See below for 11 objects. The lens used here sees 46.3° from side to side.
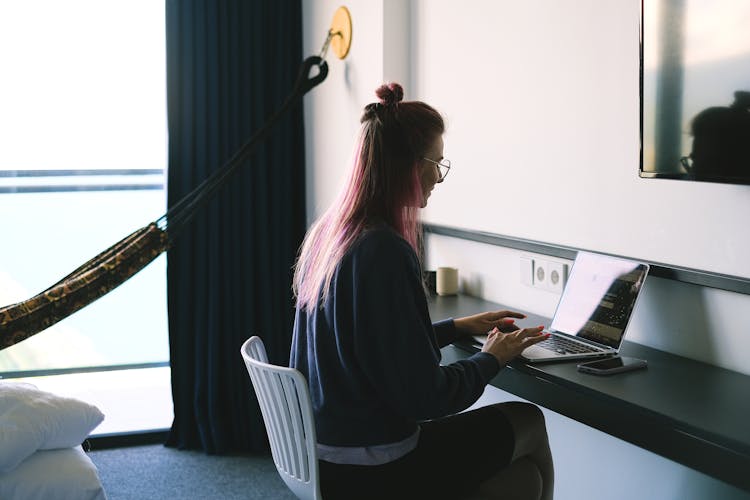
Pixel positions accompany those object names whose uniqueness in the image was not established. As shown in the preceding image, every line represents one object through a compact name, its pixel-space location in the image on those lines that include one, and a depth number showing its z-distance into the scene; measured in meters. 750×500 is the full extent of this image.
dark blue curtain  3.31
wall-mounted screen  1.58
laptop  1.88
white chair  1.61
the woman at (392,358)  1.57
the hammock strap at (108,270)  2.55
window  3.47
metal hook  3.11
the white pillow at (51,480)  1.78
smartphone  1.73
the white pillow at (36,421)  1.80
